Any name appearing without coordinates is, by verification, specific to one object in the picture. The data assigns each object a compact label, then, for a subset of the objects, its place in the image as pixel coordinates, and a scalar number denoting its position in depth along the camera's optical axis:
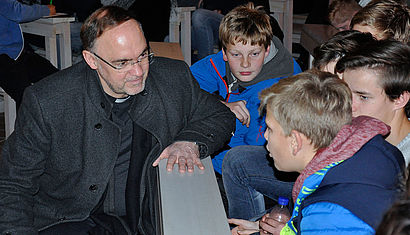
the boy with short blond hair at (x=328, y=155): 1.35
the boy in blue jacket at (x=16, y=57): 3.71
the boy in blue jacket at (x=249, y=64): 2.66
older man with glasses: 1.87
